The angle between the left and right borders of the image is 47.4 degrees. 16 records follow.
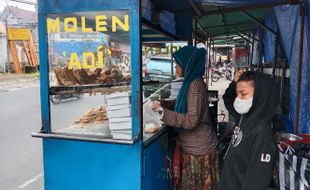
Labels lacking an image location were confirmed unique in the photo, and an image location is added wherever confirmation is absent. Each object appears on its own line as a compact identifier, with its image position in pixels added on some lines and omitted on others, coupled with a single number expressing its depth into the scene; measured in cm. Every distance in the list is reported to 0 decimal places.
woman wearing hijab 288
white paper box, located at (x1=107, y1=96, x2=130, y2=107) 259
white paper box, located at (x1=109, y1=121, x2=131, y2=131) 259
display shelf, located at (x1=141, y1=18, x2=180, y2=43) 296
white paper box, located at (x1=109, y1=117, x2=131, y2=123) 260
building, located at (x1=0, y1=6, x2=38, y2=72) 2860
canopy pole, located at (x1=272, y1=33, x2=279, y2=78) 486
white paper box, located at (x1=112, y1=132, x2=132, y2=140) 259
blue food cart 250
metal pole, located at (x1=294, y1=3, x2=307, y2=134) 329
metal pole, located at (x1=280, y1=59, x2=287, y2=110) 460
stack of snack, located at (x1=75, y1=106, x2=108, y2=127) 298
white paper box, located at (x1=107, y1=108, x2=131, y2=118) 260
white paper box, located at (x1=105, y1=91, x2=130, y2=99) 259
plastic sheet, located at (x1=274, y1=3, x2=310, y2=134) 331
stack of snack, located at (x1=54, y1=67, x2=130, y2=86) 271
